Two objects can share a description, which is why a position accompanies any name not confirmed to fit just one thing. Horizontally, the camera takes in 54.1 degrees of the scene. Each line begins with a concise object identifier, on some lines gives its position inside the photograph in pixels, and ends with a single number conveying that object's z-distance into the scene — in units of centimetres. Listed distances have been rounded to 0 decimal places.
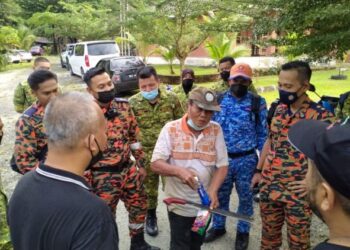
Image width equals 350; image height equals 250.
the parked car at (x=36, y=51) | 3797
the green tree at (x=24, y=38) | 3262
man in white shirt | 258
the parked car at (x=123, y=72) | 1223
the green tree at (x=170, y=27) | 1236
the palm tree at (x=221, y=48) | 1477
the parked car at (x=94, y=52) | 1595
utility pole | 1816
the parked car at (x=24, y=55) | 3126
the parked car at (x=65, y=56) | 2059
